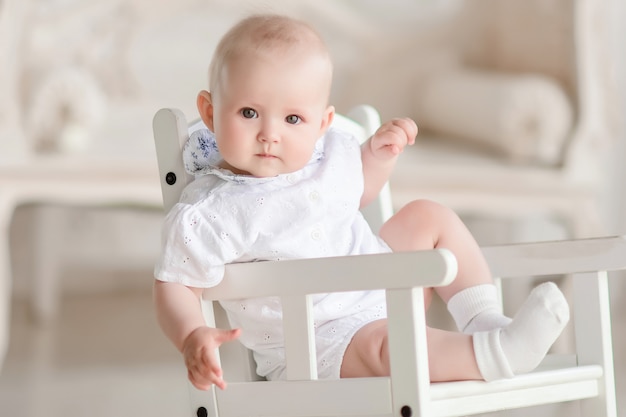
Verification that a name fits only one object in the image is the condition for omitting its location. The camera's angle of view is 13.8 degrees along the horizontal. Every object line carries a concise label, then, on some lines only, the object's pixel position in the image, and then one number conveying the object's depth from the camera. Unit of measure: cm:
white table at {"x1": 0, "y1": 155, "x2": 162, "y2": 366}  340
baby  231
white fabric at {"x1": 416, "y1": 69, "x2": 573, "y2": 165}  359
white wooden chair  227
